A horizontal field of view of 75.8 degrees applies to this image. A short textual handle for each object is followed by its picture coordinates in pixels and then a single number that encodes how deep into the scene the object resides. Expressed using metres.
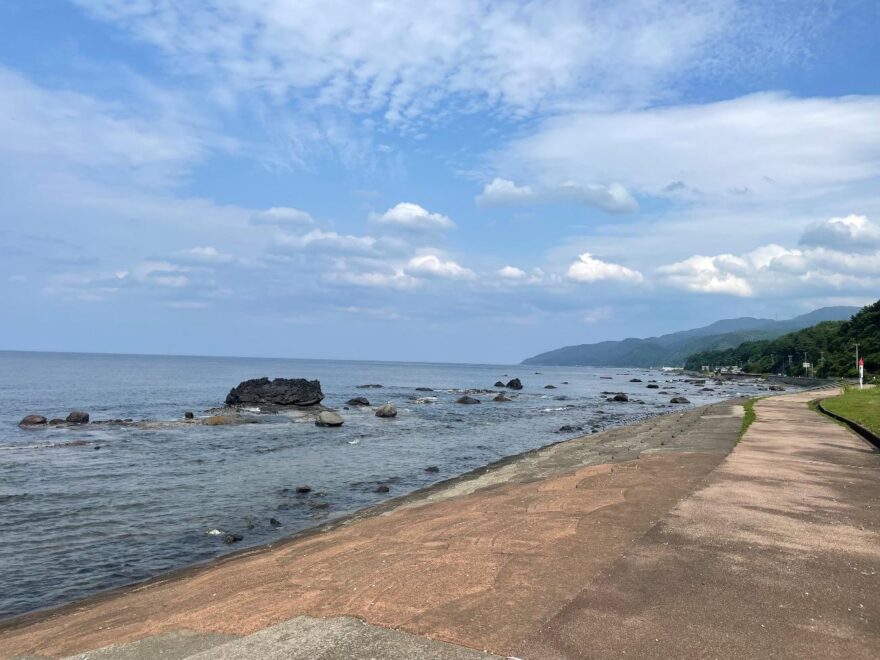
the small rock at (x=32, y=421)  38.37
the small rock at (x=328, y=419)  40.78
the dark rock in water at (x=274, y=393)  55.41
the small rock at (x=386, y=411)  48.18
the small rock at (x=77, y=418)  39.62
